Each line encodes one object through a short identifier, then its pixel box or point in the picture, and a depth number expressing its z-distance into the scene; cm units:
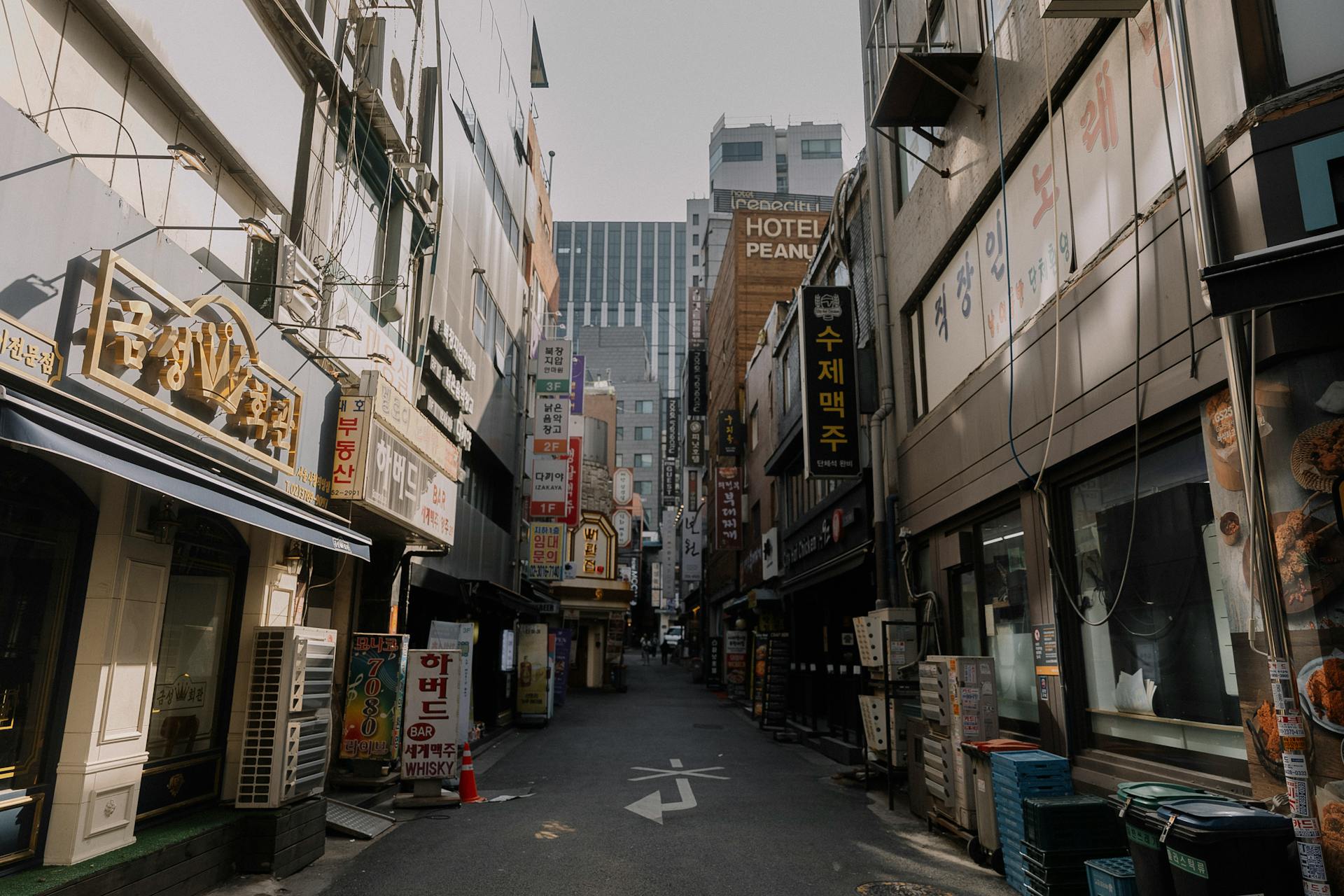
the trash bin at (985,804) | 768
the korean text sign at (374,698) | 1098
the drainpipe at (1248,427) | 468
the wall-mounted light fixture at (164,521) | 669
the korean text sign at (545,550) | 2536
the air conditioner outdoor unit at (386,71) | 1087
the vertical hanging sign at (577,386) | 2814
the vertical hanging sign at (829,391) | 1463
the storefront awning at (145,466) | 415
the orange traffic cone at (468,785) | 1103
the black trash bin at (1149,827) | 475
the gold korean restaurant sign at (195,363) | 545
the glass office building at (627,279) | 15662
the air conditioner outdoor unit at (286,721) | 765
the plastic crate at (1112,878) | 531
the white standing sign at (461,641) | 1251
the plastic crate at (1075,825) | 636
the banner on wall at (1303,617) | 451
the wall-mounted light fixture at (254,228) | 689
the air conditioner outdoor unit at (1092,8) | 652
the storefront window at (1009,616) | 942
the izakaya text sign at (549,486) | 2378
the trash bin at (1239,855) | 434
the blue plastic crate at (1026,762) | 700
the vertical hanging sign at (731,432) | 3344
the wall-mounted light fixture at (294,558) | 872
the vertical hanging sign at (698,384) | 4759
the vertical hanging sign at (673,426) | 5556
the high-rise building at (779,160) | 9881
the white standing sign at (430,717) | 1077
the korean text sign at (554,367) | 2470
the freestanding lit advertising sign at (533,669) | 2095
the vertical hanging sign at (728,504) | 3350
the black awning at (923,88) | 1036
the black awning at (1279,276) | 444
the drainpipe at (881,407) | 1386
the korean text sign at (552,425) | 2408
